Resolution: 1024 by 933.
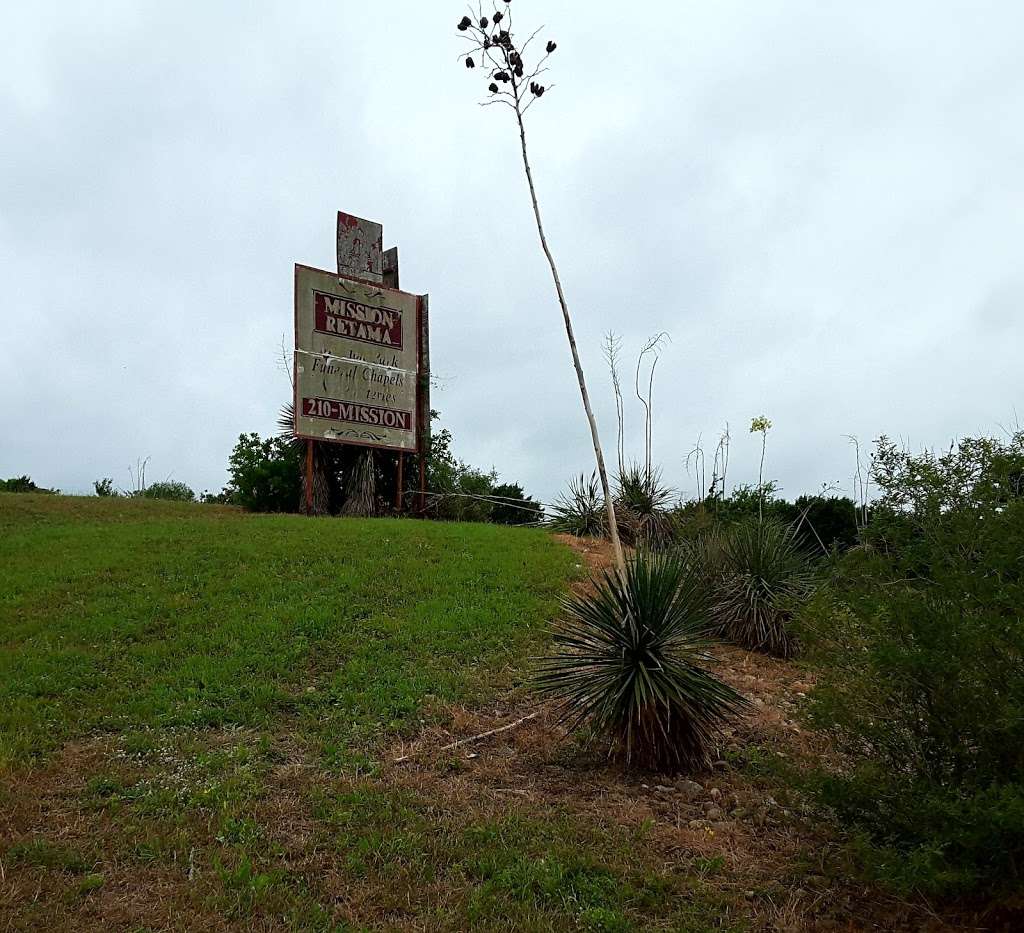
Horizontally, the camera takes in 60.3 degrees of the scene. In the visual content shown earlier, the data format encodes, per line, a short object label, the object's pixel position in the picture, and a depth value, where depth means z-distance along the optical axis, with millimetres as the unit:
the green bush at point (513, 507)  19375
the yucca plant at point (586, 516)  16078
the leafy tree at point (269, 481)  18844
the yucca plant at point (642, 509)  15367
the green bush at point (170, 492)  25594
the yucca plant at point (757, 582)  10859
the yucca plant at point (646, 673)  6617
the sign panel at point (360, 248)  18984
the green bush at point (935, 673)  4164
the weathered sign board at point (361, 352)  17828
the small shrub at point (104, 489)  22981
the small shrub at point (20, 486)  23250
